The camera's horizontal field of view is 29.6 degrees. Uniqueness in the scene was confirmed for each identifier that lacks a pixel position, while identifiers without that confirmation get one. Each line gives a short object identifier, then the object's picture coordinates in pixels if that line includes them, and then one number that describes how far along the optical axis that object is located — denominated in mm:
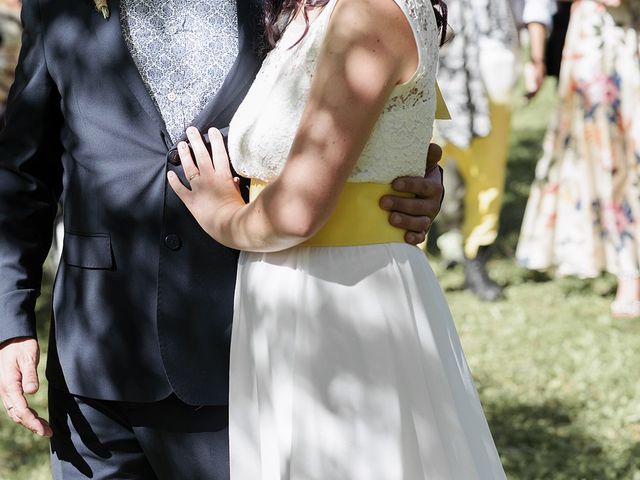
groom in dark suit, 2416
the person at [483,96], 6984
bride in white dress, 2252
